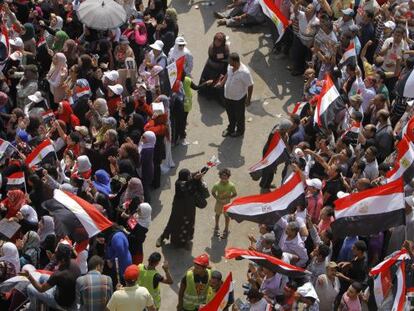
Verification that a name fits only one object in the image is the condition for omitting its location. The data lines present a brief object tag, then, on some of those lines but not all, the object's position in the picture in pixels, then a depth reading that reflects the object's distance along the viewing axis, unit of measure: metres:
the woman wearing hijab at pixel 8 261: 13.25
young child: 15.82
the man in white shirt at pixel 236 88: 17.83
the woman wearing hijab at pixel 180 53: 18.02
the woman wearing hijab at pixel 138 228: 14.38
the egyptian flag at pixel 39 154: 15.21
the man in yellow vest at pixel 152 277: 13.53
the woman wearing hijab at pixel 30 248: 13.65
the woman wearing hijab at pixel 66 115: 16.53
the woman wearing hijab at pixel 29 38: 18.17
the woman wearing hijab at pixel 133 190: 14.96
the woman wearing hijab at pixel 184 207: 15.23
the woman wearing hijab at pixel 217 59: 18.70
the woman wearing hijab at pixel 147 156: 16.02
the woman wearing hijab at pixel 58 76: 17.28
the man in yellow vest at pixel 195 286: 13.56
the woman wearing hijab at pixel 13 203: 14.22
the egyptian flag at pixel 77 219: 13.88
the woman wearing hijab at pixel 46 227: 14.03
